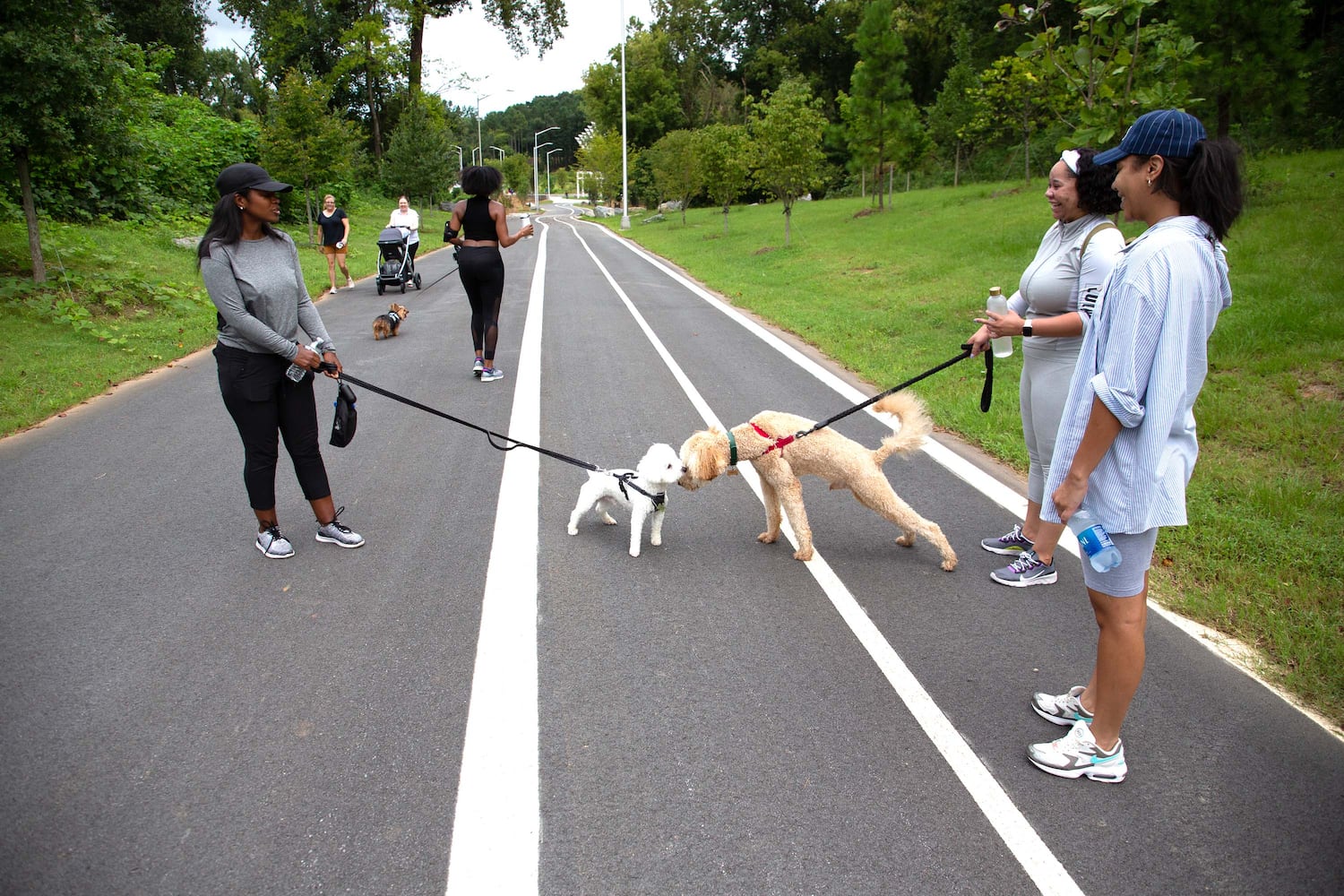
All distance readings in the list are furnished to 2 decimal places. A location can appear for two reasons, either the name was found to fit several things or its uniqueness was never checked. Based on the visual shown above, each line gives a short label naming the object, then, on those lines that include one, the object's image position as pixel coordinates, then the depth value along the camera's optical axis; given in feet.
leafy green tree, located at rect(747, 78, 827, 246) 81.30
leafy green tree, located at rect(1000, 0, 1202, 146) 26.32
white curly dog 14.44
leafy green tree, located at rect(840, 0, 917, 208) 101.81
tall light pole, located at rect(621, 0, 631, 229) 149.91
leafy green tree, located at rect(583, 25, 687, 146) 224.74
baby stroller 51.34
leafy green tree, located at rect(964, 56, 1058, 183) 34.35
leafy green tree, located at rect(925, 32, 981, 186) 116.47
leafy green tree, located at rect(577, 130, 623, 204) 209.26
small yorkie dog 36.91
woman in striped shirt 7.73
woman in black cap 13.15
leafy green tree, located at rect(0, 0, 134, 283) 33.71
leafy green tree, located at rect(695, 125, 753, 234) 108.47
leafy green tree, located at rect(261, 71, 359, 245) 67.15
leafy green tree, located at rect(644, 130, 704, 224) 134.10
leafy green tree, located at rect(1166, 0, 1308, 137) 46.62
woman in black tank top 27.25
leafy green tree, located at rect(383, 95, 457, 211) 118.42
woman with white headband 12.25
